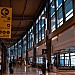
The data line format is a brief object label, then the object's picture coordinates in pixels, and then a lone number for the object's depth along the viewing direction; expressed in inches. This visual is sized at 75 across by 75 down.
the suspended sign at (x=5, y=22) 510.0
